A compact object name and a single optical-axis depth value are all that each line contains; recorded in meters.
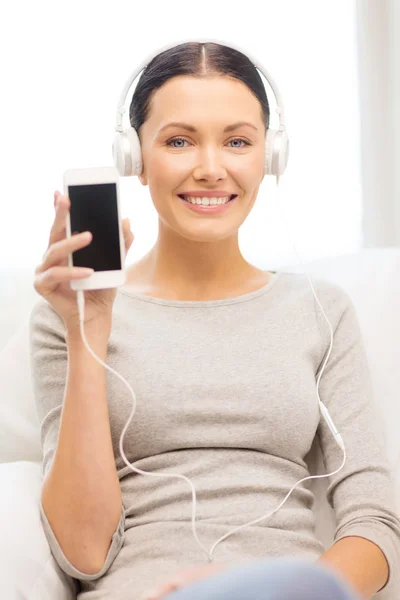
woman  2.42
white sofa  2.40
